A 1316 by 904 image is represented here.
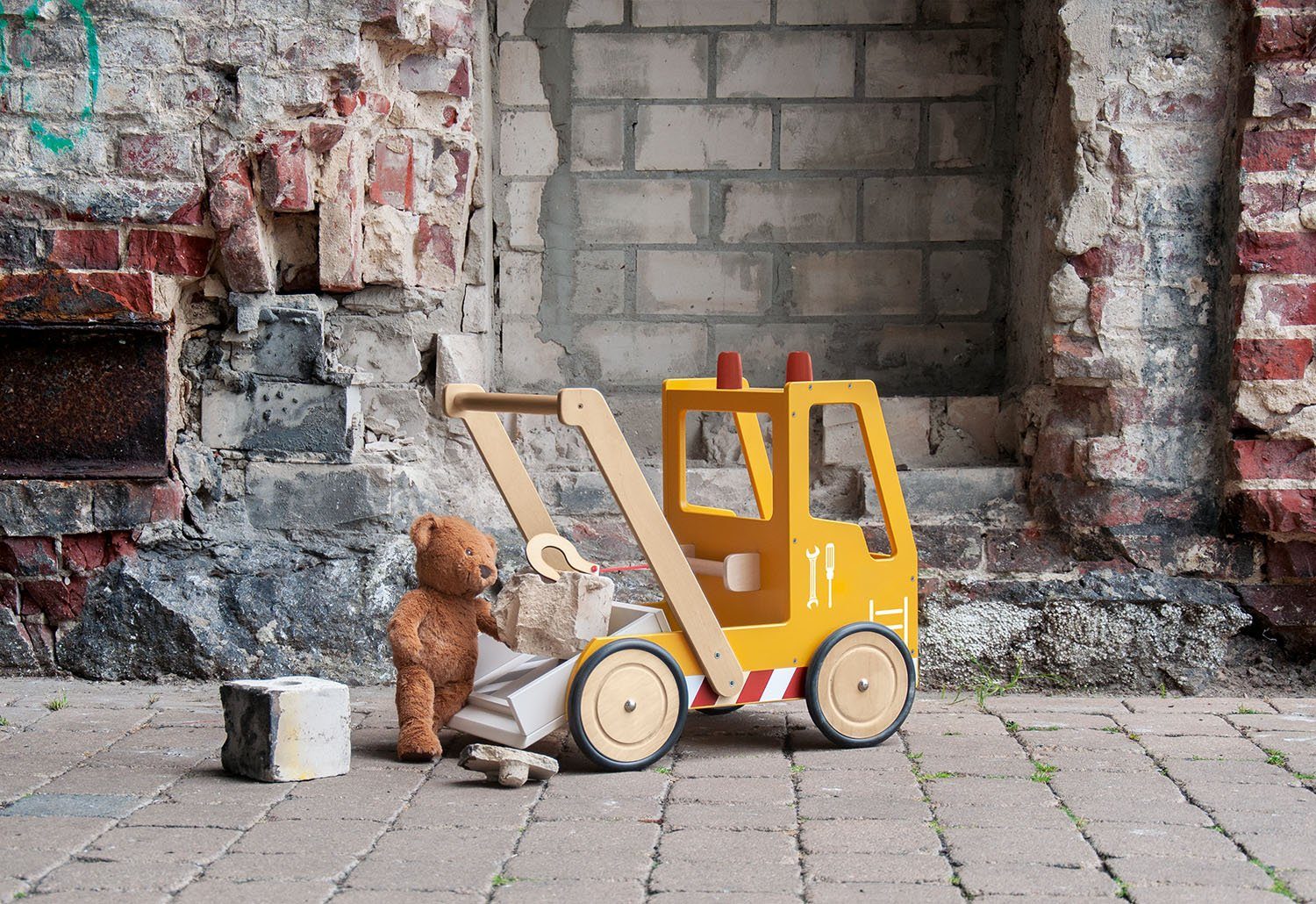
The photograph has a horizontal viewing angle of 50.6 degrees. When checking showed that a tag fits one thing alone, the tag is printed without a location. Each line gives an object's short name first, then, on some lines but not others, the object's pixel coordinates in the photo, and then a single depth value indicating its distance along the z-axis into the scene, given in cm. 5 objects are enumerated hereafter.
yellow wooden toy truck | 303
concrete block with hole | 291
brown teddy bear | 313
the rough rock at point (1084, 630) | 398
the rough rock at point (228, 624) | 395
